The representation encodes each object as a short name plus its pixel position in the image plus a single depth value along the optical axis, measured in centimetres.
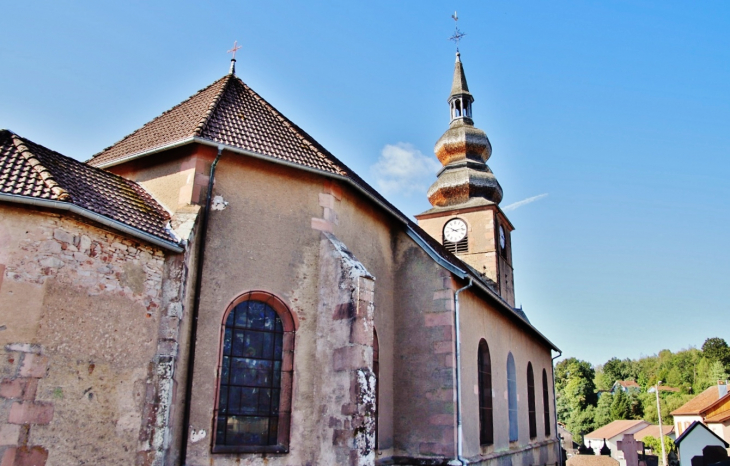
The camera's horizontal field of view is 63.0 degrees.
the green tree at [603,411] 5959
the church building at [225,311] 737
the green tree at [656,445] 3612
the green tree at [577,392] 6057
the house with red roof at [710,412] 3319
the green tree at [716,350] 7625
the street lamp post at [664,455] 3195
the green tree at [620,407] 6056
